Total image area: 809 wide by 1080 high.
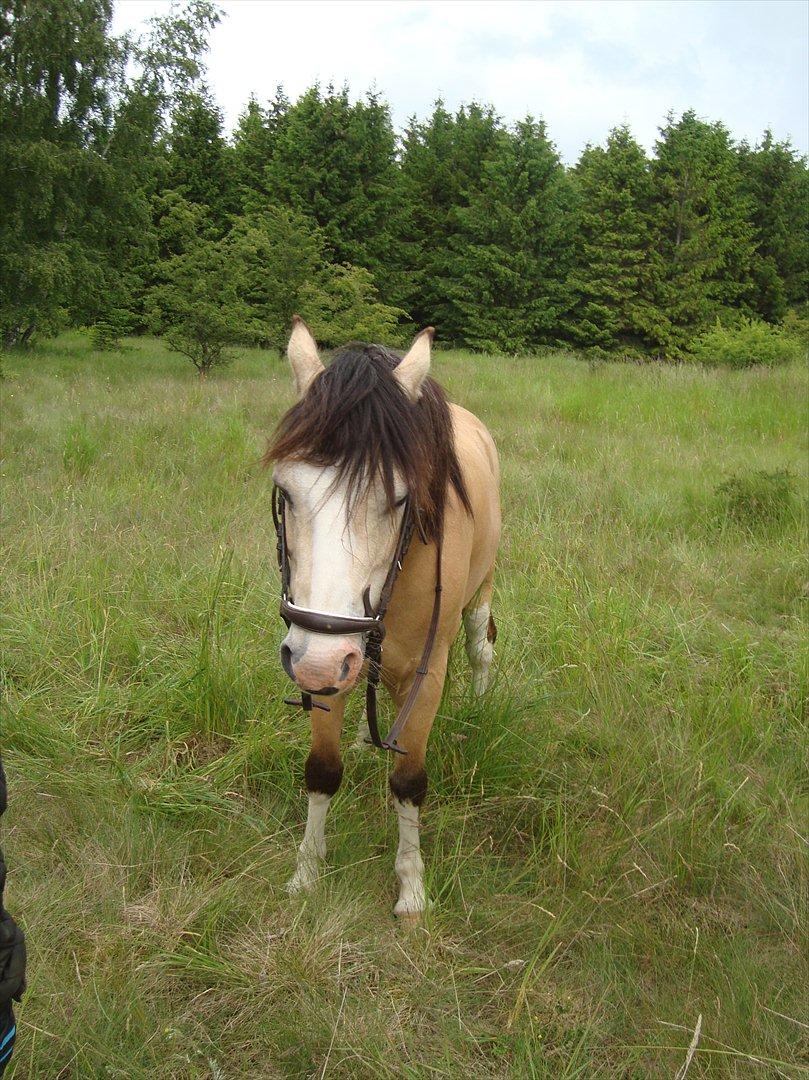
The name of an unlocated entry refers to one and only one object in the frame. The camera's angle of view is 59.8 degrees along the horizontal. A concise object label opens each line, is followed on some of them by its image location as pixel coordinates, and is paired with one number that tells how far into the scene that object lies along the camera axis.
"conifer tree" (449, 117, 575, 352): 27.41
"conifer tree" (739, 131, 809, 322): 31.98
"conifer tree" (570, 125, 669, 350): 28.12
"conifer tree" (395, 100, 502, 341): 28.41
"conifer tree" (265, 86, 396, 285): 25.47
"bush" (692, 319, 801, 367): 13.96
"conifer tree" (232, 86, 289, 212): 26.86
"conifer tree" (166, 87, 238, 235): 28.53
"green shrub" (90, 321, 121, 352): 17.64
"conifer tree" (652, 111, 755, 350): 28.45
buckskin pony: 1.82
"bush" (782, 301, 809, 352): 24.79
